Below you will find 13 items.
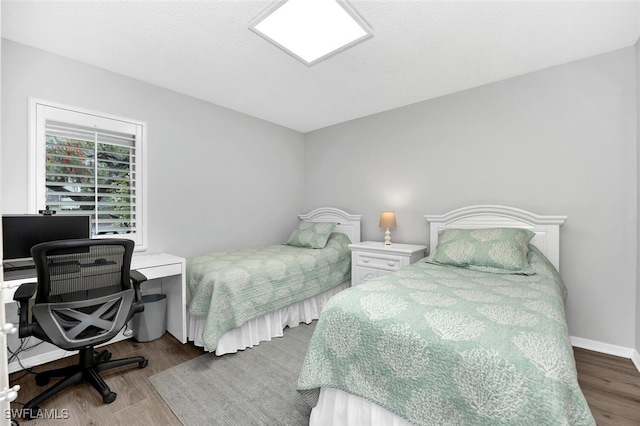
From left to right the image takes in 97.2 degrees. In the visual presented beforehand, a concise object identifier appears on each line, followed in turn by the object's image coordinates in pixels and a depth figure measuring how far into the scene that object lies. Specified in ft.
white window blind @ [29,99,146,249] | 7.39
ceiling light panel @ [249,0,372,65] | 5.89
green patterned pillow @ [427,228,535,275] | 6.96
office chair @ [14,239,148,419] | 5.22
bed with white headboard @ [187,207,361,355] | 7.71
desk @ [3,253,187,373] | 7.34
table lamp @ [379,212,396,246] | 10.84
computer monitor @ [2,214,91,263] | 6.41
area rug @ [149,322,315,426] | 5.43
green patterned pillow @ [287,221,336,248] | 11.39
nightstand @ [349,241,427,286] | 9.52
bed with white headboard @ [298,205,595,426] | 3.26
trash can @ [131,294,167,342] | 8.38
